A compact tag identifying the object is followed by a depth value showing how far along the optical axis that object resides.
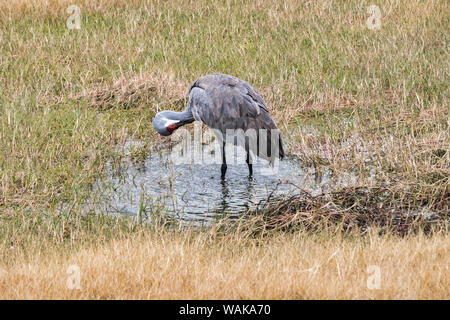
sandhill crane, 14.43
